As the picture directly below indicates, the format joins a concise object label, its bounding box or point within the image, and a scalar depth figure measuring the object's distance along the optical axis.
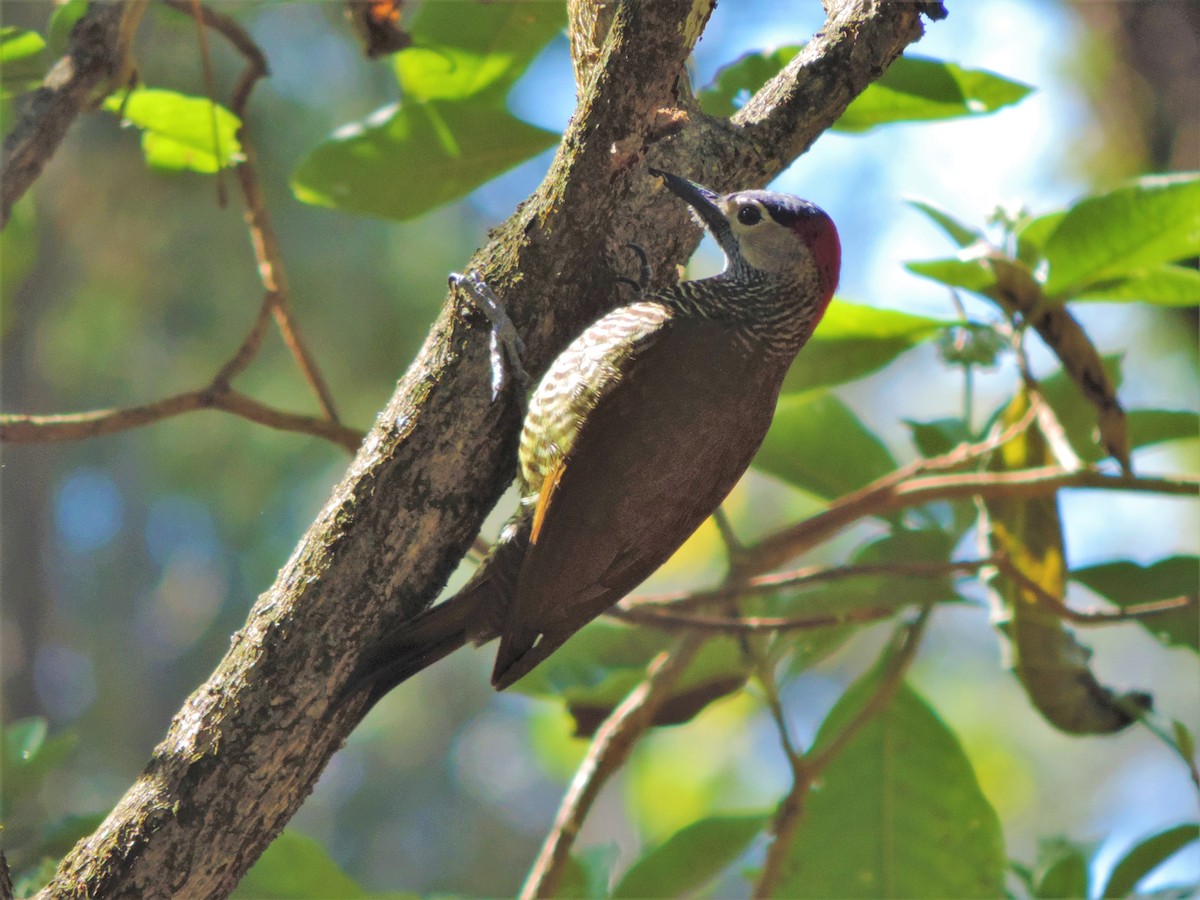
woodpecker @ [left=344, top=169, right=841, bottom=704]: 4.14
